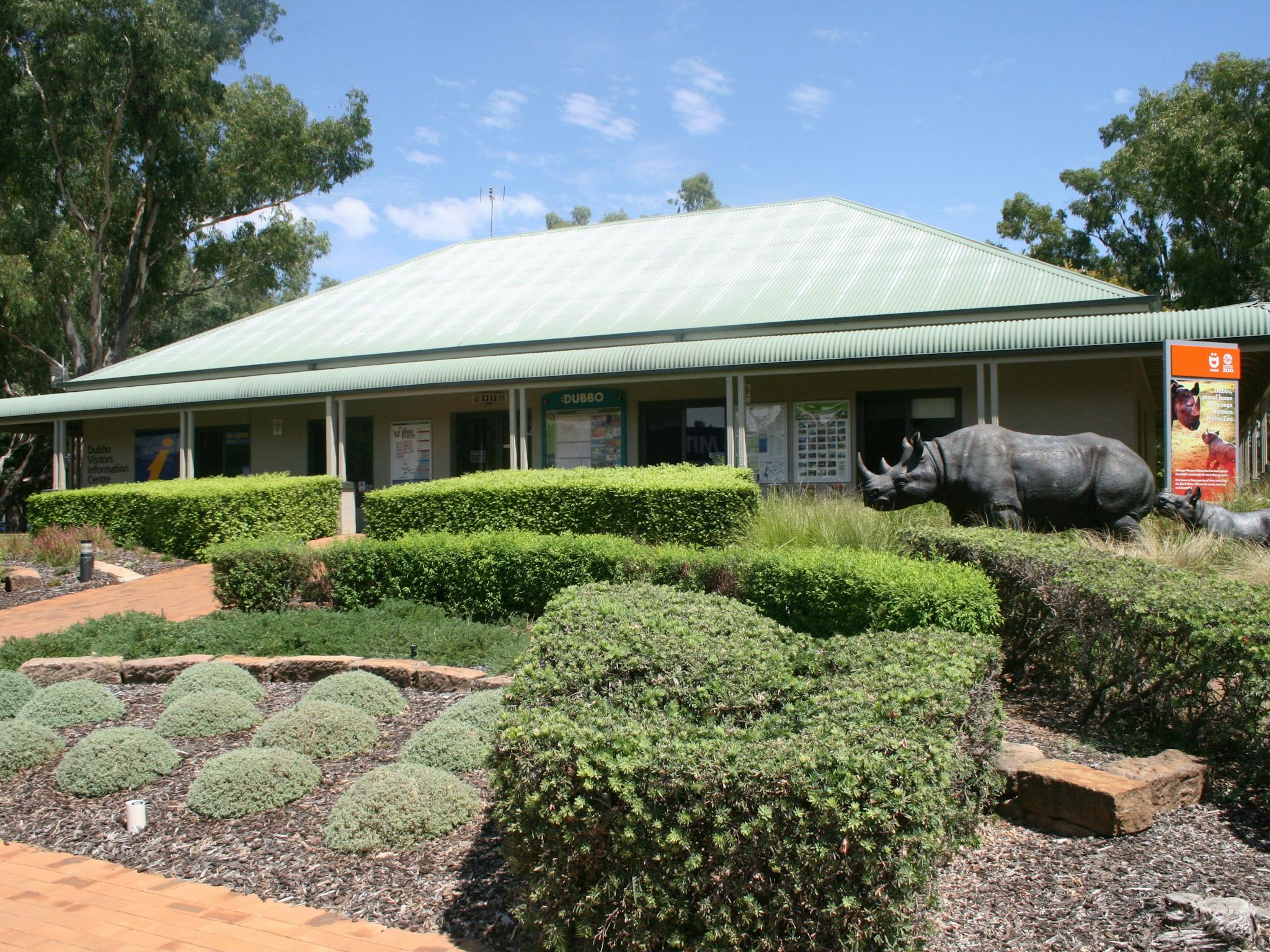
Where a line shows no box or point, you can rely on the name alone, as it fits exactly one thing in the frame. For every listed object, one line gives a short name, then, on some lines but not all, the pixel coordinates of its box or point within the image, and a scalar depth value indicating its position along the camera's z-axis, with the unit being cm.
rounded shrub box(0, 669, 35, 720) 648
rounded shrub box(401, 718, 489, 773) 520
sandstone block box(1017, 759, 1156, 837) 409
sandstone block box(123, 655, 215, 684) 739
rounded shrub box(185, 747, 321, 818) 482
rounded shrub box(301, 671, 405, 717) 617
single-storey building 1409
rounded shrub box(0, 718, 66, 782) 552
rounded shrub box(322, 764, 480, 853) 440
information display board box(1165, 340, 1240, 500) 1182
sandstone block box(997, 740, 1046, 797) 446
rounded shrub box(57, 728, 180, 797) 518
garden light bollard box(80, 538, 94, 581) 1322
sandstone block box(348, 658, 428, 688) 695
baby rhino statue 836
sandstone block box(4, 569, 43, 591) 1285
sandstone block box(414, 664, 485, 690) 678
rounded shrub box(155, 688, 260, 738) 595
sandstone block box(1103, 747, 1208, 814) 426
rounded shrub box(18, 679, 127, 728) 623
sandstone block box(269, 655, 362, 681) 725
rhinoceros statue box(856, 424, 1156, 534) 838
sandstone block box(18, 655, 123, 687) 741
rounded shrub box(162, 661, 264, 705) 657
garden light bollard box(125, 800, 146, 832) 472
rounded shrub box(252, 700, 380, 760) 548
